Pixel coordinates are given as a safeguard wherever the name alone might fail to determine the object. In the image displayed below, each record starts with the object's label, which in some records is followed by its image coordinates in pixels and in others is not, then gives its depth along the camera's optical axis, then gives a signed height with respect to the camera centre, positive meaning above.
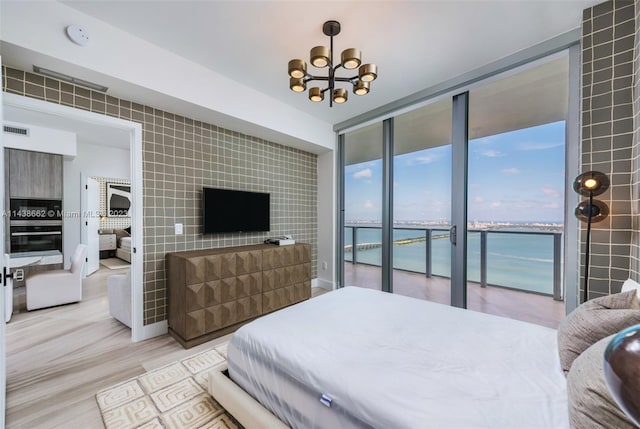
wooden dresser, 2.53 -0.83
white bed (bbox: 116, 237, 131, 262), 6.36 -0.92
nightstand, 6.69 -0.85
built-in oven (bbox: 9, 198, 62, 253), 4.12 -0.20
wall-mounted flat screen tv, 3.13 +0.02
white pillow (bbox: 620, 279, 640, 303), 1.33 -0.42
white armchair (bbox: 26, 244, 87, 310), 3.40 -1.00
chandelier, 1.80 +1.07
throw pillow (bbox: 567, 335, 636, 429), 0.69 -0.54
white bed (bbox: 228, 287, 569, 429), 0.98 -0.74
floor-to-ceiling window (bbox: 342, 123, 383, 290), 3.94 +0.09
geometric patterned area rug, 1.62 -1.31
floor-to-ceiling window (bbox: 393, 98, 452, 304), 3.21 +0.14
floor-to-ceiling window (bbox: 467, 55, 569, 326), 2.59 +0.26
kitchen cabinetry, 4.10 +0.65
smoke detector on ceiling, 1.93 +1.36
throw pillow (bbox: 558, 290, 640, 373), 1.07 -0.48
